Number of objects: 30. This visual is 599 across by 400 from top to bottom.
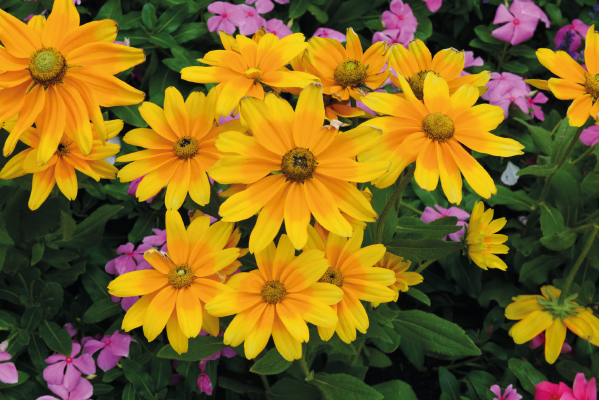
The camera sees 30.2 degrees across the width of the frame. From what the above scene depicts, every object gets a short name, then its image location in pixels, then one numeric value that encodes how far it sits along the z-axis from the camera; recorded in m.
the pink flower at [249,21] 1.06
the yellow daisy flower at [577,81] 0.77
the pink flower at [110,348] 0.90
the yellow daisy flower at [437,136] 0.68
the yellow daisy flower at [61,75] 0.68
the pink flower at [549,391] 0.87
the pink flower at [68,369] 0.88
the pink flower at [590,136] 0.97
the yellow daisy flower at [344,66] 0.73
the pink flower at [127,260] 0.91
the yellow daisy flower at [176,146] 0.71
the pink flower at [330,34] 1.07
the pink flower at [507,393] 0.88
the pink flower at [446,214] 0.97
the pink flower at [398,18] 1.11
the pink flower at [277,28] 1.04
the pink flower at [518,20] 1.14
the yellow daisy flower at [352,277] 0.70
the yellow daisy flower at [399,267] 0.78
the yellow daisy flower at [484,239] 0.79
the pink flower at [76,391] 0.87
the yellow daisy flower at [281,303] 0.68
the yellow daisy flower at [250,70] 0.70
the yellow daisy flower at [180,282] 0.70
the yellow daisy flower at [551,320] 0.88
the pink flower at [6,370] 0.84
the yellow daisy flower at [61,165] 0.76
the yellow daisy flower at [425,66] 0.73
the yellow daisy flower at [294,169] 0.66
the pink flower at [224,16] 1.06
